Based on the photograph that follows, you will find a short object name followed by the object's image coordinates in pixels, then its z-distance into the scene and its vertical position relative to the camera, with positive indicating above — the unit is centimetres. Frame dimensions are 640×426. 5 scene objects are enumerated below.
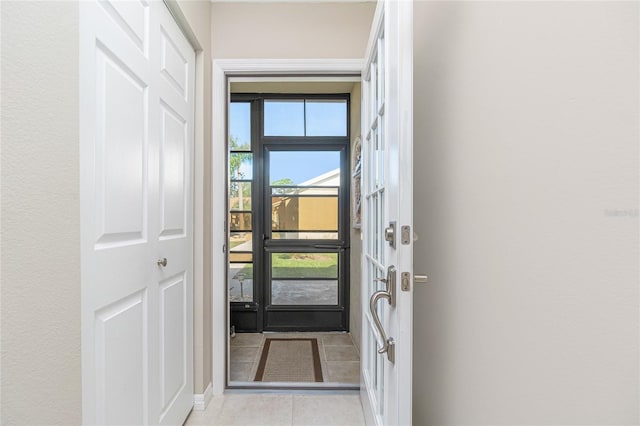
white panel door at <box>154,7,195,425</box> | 144 -3
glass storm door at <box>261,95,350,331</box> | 331 +0
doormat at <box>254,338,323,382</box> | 232 -116
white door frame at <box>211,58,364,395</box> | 201 +45
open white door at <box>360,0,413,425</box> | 89 +3
